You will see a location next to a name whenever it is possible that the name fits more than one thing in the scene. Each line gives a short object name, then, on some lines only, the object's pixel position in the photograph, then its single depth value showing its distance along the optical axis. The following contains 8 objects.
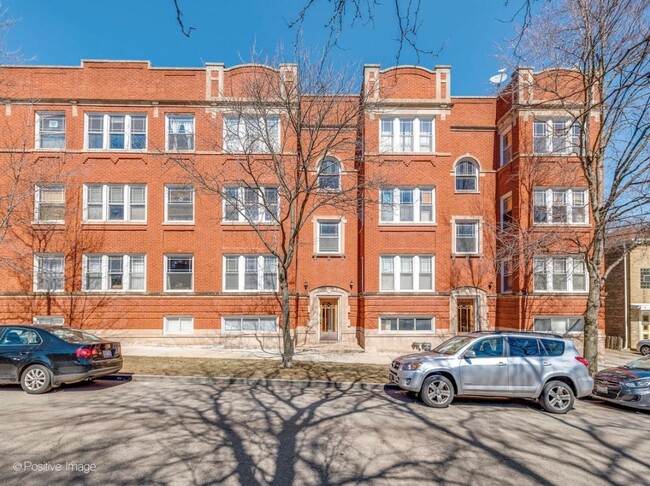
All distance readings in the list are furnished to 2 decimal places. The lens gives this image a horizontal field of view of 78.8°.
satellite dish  17.58
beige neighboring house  22.97
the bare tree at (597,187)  11.22
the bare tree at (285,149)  12.82
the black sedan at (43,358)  8.70
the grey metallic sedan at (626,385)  8.83
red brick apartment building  17.81
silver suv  8.45
